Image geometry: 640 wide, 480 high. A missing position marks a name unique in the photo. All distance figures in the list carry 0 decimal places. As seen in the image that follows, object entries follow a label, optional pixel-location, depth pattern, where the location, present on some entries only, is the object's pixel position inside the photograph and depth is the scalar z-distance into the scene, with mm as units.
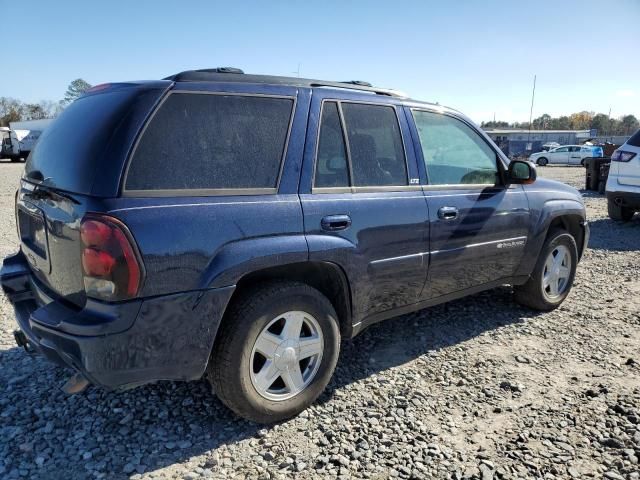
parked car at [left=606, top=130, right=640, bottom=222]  8414
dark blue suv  2166
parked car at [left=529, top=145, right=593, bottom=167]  34094
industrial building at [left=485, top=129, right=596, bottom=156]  64375
